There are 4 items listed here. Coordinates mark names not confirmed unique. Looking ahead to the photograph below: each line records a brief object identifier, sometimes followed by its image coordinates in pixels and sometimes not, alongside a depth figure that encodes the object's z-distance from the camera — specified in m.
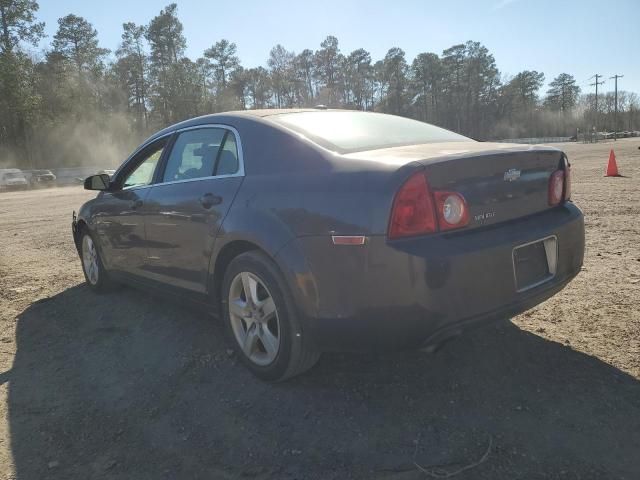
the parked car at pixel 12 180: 34.25
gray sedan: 2.36
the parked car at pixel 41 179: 37.06
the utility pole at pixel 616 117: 90.69
